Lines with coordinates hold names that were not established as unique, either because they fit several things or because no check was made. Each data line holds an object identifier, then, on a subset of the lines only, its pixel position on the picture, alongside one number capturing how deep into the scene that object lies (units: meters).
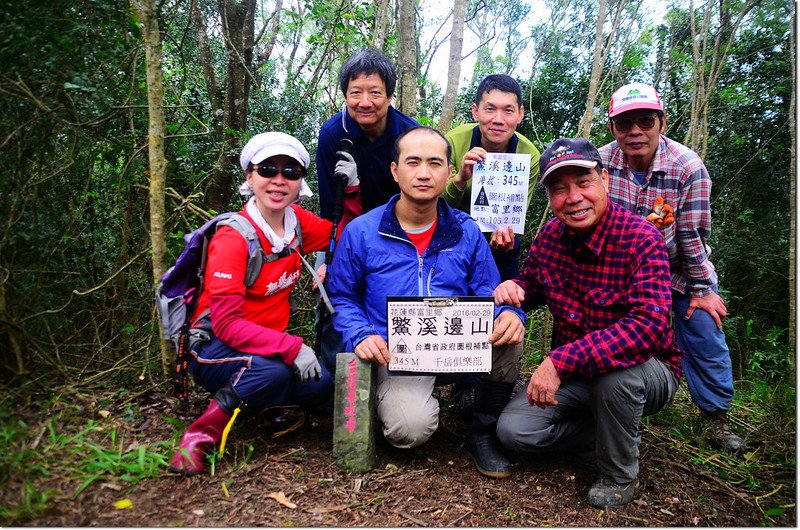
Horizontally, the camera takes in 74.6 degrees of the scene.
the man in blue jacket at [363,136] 3.68
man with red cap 3.48
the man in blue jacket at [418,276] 3.08
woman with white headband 2.88
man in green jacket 3.81
